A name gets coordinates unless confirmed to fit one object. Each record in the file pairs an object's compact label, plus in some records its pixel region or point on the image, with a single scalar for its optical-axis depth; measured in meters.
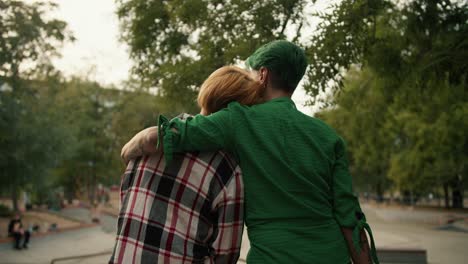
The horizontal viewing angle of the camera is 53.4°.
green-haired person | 1.82
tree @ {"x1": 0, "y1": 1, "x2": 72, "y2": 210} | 13.35
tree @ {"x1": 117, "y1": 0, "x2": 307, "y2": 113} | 5.92
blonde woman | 1.86
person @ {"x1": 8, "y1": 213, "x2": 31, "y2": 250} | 18.84
